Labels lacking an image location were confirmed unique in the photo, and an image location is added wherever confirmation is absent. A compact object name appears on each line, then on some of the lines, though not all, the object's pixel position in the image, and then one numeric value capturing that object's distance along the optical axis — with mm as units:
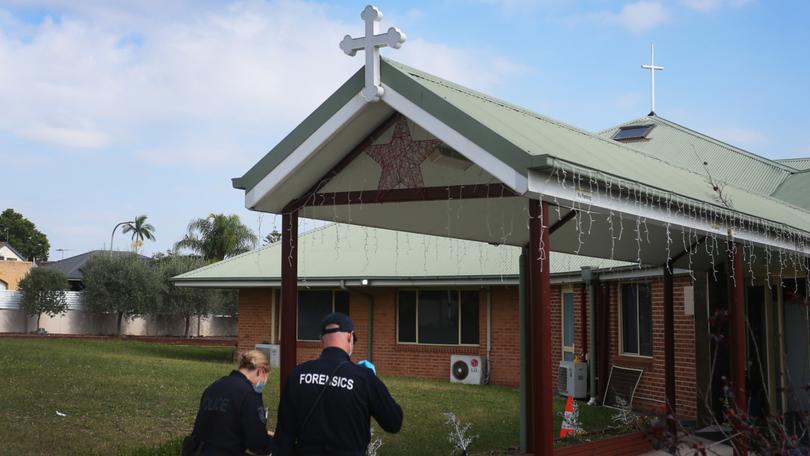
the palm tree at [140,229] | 84688
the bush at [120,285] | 45469
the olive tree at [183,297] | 47219
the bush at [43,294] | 47156
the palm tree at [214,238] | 59344
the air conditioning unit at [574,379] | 17812
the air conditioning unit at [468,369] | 20672
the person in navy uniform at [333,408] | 5043
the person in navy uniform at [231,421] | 5727
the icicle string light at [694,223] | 7008
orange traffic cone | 11766
